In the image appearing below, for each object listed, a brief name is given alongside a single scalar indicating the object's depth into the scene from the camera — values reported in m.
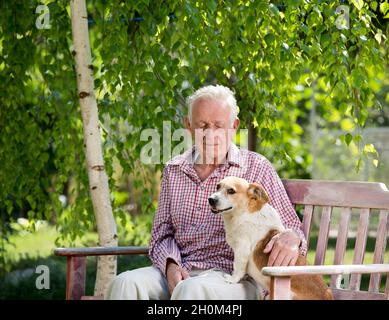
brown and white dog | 5.79
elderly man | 6.16
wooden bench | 6.17
